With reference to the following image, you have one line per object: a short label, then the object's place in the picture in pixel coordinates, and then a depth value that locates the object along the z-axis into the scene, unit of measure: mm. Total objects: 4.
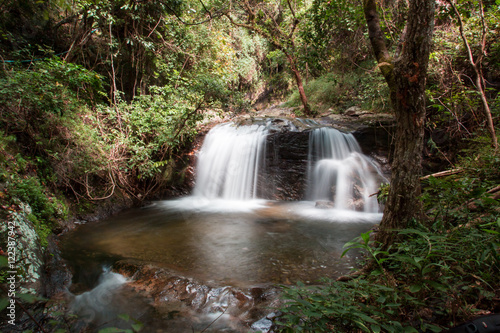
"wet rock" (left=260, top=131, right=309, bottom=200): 8297
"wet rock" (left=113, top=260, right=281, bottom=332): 2346
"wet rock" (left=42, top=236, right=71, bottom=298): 2736
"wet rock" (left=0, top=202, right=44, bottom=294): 2408
